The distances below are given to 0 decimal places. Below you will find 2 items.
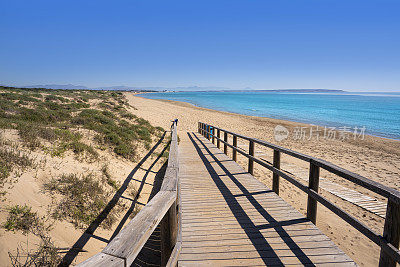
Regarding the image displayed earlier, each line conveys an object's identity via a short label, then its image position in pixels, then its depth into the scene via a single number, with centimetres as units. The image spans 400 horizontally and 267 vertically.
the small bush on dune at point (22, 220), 339
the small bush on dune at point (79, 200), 425
